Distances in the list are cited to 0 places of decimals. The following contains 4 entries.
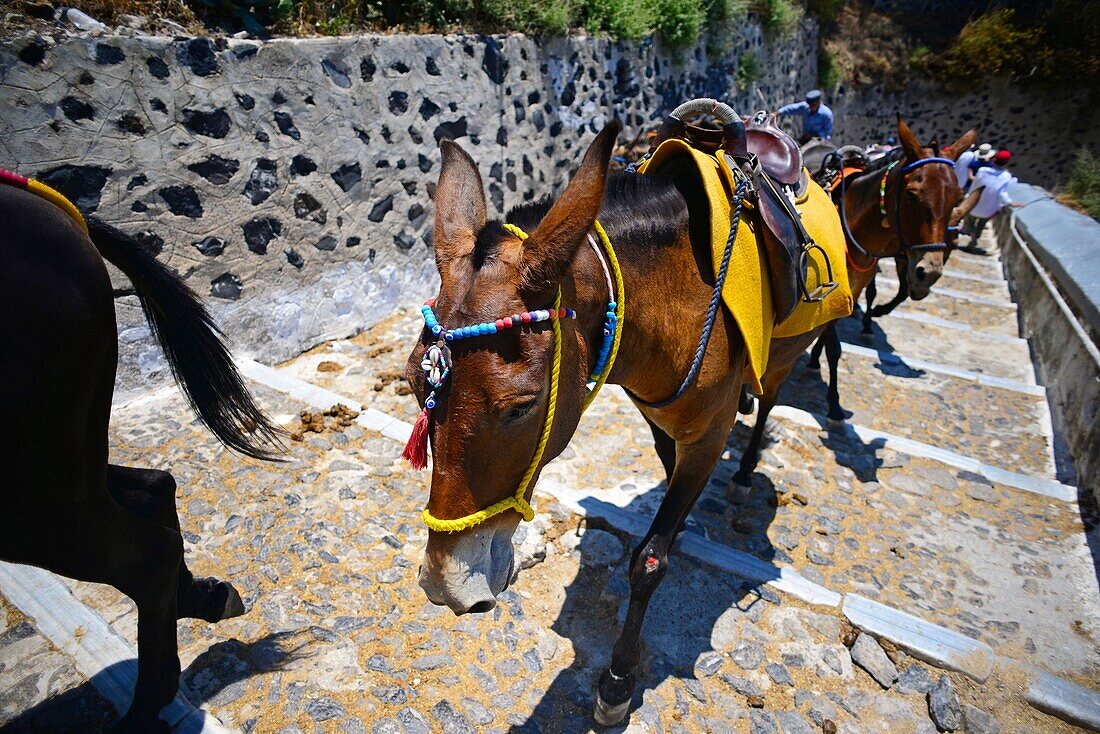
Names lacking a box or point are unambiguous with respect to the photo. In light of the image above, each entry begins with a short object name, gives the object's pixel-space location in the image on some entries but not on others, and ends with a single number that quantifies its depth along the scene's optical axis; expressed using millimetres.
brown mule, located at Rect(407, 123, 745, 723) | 1397
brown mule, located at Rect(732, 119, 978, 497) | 3893
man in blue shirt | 7500
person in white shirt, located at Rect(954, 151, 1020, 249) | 10273
